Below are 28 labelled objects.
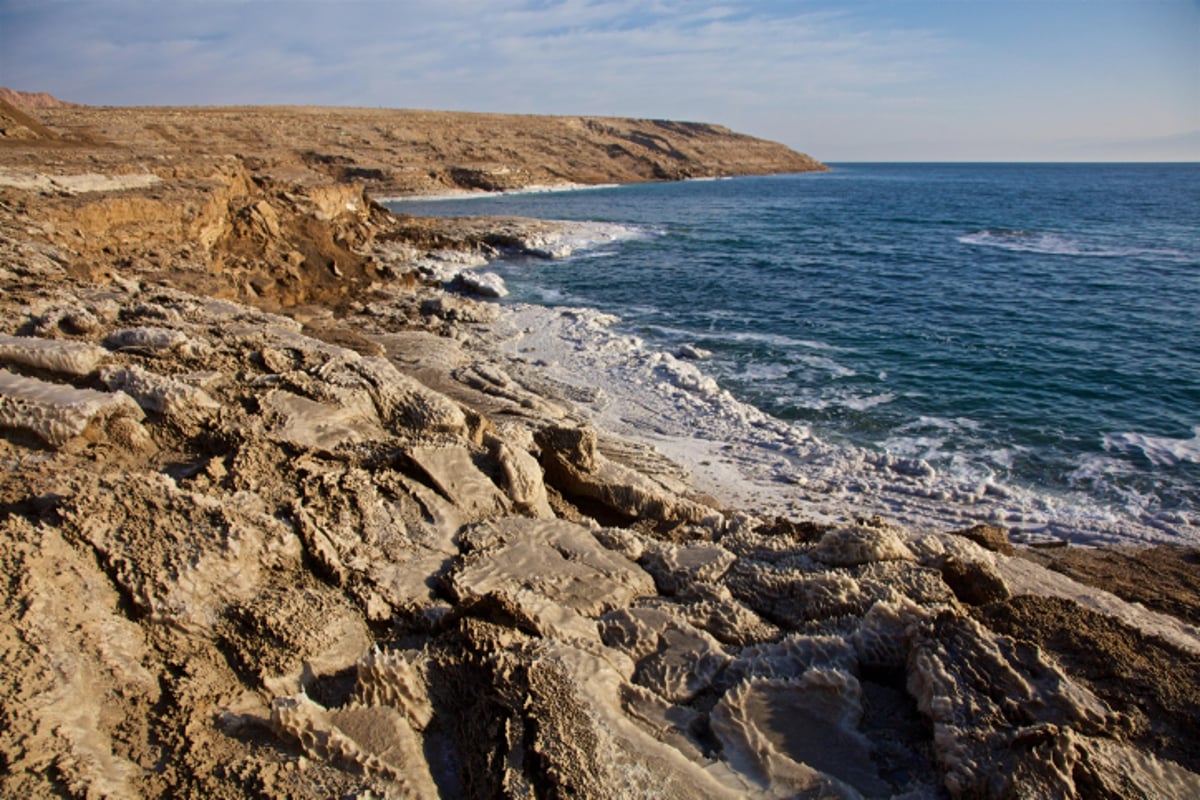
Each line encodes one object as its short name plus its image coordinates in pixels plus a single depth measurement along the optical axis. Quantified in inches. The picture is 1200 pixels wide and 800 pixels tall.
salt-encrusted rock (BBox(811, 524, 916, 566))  184.5
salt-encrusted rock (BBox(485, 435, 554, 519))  197.2
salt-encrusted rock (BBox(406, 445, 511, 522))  185.5
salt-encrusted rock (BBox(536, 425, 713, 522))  227.8
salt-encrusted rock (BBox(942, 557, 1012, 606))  173.3
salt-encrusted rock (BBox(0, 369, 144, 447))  167.8
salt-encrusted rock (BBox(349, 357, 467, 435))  220.2
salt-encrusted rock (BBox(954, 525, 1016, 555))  236.5
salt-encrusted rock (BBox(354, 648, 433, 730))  119.2
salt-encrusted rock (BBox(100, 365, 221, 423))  186.5
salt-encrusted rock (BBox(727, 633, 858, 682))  136.9
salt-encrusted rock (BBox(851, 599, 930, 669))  140.9
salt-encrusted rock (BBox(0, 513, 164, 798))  98.7
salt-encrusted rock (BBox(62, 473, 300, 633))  130.3
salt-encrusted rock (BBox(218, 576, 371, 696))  125.9
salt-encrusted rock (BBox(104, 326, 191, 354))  228.5
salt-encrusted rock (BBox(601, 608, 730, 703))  135.0
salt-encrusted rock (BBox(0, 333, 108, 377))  199.3
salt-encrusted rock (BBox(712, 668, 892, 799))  112.4
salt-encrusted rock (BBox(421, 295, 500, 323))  644.7
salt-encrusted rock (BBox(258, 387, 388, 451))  191.0
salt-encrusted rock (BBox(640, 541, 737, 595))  174.4
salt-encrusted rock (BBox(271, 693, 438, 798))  107.1
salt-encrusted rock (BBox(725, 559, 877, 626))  161.6
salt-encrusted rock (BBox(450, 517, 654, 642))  146.3
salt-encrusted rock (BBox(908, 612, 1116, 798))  105.2
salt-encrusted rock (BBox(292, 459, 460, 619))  149.4
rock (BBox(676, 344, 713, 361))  552.5
